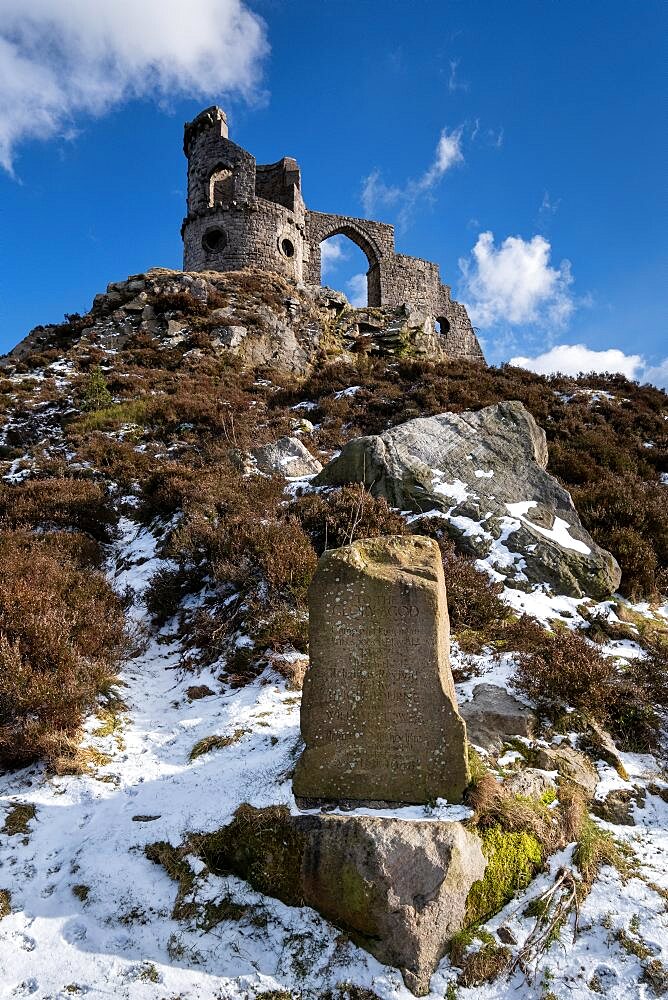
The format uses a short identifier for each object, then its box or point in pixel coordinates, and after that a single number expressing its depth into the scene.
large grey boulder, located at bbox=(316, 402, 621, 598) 7.47
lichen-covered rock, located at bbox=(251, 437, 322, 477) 9.85
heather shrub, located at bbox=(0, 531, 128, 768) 4.22
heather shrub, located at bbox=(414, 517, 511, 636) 6.38
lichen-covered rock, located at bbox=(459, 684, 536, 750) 4.36
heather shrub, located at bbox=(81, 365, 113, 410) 13.72
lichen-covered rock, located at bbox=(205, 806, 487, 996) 2.96
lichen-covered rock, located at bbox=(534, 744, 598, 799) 4.11
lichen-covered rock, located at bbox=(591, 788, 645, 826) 3.88
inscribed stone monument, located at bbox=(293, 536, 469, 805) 3.62
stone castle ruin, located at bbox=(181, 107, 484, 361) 23.97
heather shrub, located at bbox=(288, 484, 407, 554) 7.52
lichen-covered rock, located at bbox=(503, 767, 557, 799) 3.72
